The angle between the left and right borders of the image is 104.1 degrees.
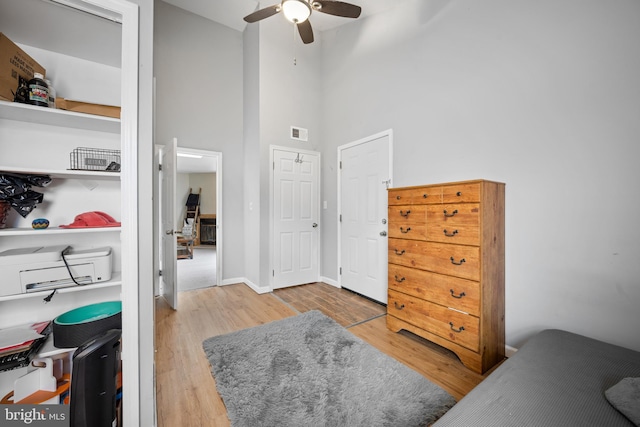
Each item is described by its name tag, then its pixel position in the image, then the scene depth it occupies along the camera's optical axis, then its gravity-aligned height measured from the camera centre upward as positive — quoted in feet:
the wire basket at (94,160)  5.03 +1.05
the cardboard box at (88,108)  4.63 +1.96
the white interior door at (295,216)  12.41 -0.26
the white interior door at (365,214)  10.41 -0.12
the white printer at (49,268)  4.12 -1.02
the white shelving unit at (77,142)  4.21 +1.39
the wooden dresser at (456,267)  6.01 -1.49
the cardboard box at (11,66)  4.08 +2.50
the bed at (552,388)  2.76 -2.30
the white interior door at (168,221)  9.80 -0.44
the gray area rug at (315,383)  4.78 -3.90
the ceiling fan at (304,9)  7.01 +6.02
